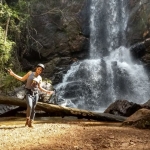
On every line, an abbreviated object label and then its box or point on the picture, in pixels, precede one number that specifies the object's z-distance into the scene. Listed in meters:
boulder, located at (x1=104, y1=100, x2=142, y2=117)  11.29
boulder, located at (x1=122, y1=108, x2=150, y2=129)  6.67
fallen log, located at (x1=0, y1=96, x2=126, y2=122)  9.07
